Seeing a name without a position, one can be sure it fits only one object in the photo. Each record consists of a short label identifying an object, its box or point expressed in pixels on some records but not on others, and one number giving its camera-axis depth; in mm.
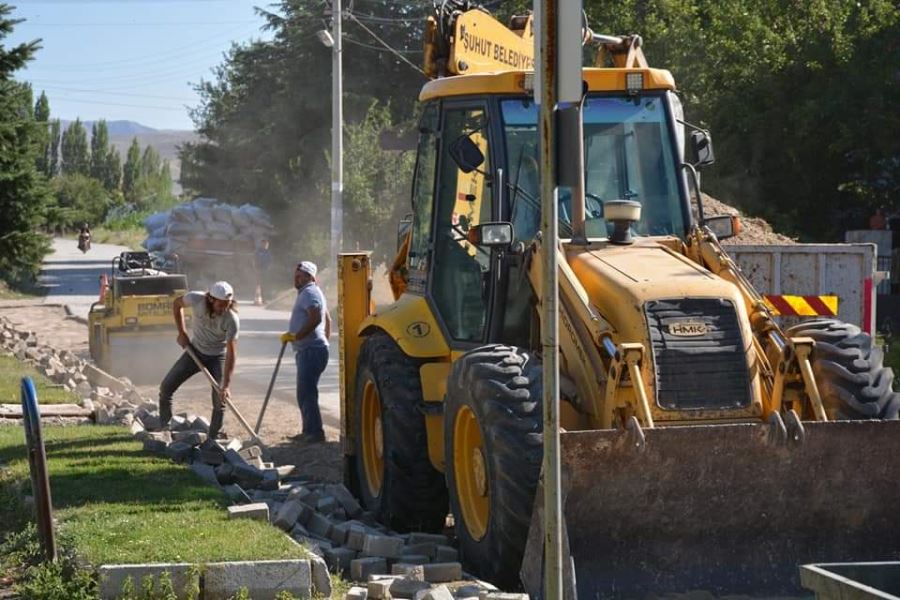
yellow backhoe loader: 15266
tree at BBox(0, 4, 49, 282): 46219
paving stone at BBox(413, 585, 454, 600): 14492
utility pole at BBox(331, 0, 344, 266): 60875
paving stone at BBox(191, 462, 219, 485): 21328
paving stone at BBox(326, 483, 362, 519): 20453
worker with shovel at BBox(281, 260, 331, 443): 28516
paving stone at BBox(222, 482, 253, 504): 19859
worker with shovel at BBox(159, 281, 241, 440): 27062
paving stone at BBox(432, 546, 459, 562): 17328
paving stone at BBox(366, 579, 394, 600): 15172
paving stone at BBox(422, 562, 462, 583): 16031
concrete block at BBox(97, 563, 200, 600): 14555
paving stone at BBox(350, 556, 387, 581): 16578
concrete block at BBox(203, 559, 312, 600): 14687
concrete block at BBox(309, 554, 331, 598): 15008
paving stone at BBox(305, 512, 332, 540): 18625
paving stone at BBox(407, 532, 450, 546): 18234
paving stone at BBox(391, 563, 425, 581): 15937
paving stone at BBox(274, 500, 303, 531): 18453
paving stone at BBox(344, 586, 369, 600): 14609
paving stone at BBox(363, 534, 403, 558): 17234
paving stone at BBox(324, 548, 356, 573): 16906
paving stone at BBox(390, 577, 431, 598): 15359
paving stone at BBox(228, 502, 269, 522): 17469
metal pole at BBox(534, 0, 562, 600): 11766
